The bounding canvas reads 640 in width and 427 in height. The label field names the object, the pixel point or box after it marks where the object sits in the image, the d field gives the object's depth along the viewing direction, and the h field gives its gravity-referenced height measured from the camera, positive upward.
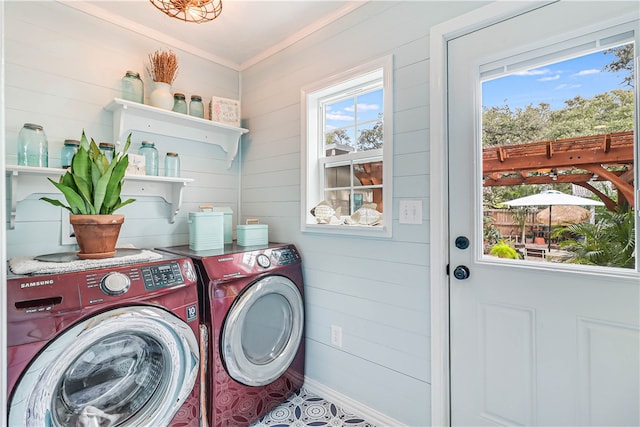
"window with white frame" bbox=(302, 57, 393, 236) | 1.88 +0.42
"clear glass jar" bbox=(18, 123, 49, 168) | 1.57 +0.36
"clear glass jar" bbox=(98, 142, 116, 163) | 1.80 +0.40
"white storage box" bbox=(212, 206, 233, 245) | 2.24 -0.04
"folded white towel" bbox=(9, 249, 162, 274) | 1.23 -0.20
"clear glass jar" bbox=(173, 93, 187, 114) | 2.13 +0.78
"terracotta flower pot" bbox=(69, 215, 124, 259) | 1.43 -0.08
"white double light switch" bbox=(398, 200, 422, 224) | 1.58 +0.03
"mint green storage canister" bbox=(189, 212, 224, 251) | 1.92 -0.08
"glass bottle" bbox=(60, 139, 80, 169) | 1.71 +0.36
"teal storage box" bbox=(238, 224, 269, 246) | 2.06 -0.11
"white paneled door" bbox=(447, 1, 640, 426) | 1.15 -0.35
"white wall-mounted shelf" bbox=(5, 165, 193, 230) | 1.57 +0.19
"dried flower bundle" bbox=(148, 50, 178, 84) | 2.00 +0.97
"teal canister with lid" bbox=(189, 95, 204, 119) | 2.20 +0.78
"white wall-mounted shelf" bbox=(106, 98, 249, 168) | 1.90 +0.63
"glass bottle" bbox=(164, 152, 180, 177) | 2.08 +0.35
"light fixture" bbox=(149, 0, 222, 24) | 1.48 +1.01
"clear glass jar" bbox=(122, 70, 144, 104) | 1.93 +0.80
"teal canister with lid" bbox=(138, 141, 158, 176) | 1.98 +0.39
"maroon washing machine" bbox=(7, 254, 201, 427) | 1.08 -0.51
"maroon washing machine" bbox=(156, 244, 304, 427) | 1.59 -0.62
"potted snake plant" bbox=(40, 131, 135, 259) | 1.43 +0.09
